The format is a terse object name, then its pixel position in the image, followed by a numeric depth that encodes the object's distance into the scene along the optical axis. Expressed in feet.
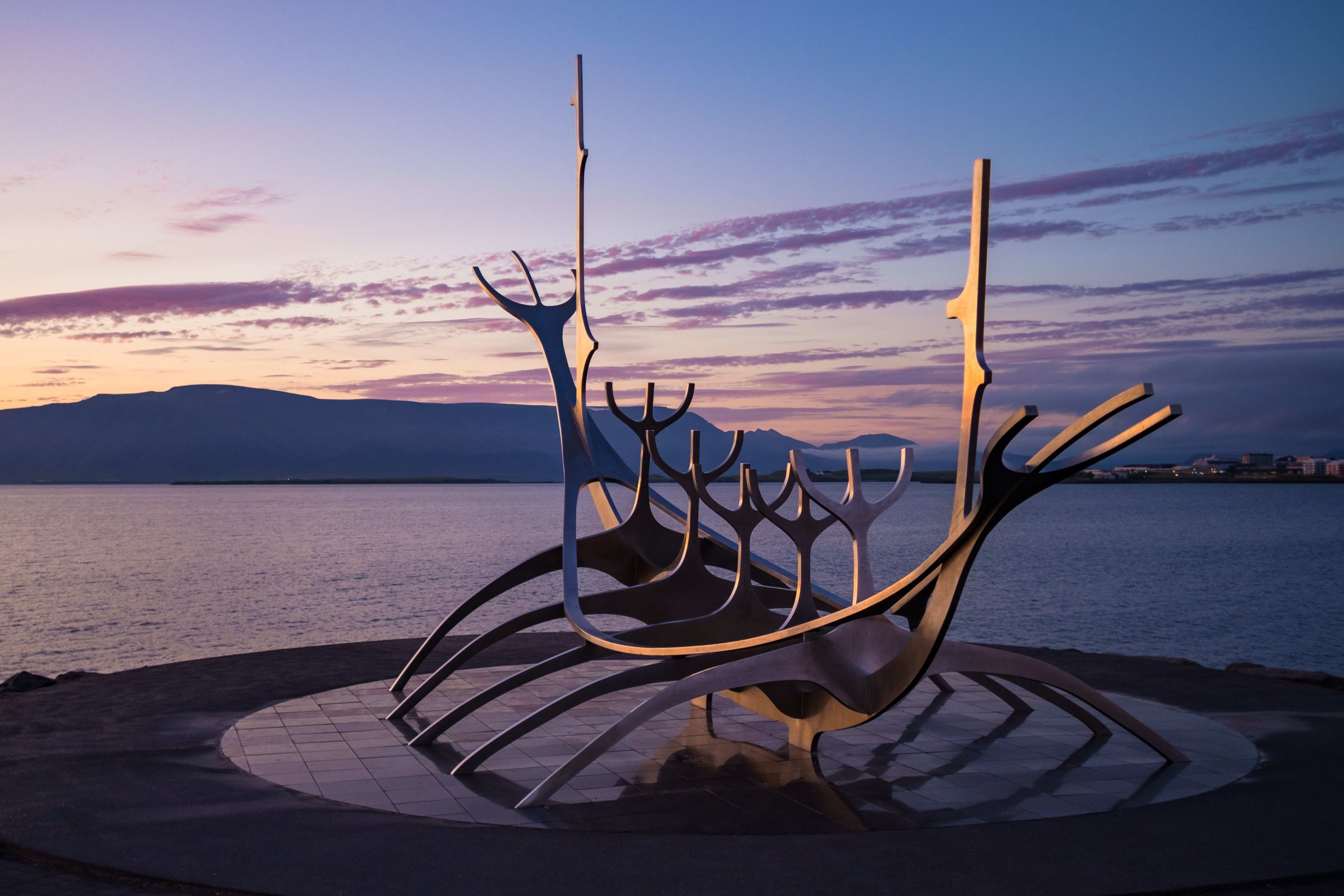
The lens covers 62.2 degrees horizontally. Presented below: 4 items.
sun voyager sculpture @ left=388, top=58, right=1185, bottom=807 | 26.78
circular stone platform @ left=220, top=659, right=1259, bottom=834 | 30.17
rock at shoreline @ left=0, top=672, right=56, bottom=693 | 49.88
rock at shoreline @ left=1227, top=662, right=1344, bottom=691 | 49.80
